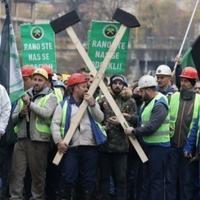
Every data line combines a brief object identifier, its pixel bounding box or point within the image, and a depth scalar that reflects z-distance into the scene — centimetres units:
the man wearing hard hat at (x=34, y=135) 1160
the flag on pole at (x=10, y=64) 1144
